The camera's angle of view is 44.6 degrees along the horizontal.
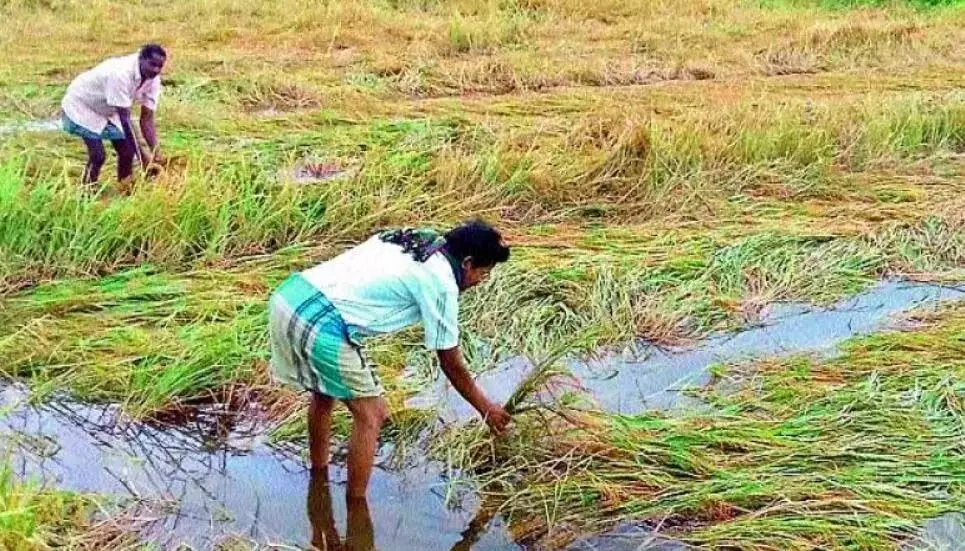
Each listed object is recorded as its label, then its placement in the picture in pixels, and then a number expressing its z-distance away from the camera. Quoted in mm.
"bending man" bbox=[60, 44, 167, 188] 6043
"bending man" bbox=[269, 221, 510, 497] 3352
